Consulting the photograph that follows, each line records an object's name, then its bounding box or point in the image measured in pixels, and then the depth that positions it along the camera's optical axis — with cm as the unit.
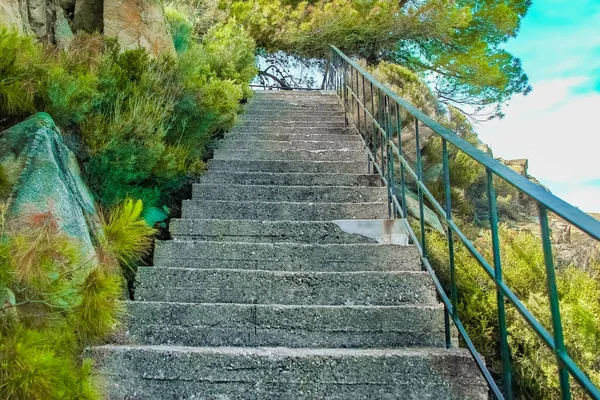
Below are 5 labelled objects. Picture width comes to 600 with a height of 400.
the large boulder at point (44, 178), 177
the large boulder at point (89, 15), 410
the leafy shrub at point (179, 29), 517
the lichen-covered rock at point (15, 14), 277
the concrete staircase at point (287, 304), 173
